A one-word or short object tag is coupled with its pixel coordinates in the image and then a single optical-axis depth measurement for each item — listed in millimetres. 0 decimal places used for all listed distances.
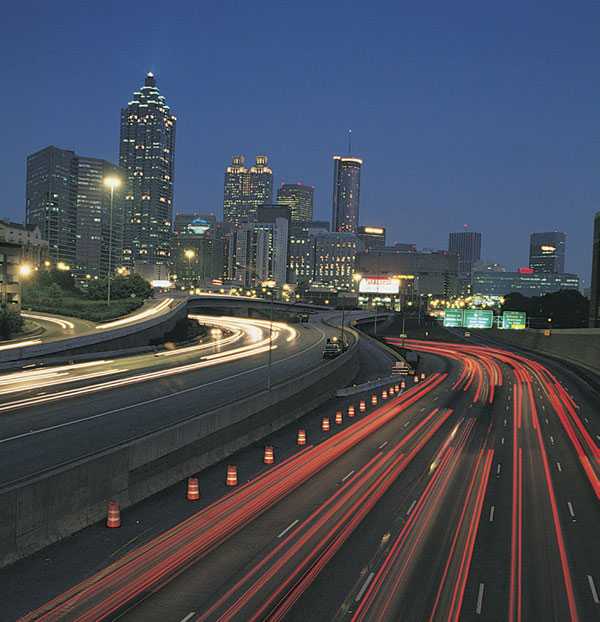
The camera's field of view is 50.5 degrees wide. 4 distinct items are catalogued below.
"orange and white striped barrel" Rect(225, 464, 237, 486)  23391
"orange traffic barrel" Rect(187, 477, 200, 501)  21312
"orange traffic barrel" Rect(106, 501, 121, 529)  18203
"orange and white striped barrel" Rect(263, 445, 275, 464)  27016
